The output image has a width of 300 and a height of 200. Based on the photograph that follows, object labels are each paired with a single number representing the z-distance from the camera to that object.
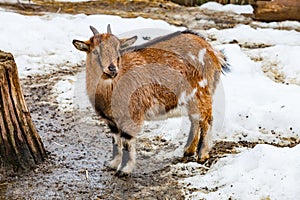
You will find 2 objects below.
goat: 10.67
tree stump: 10.59
